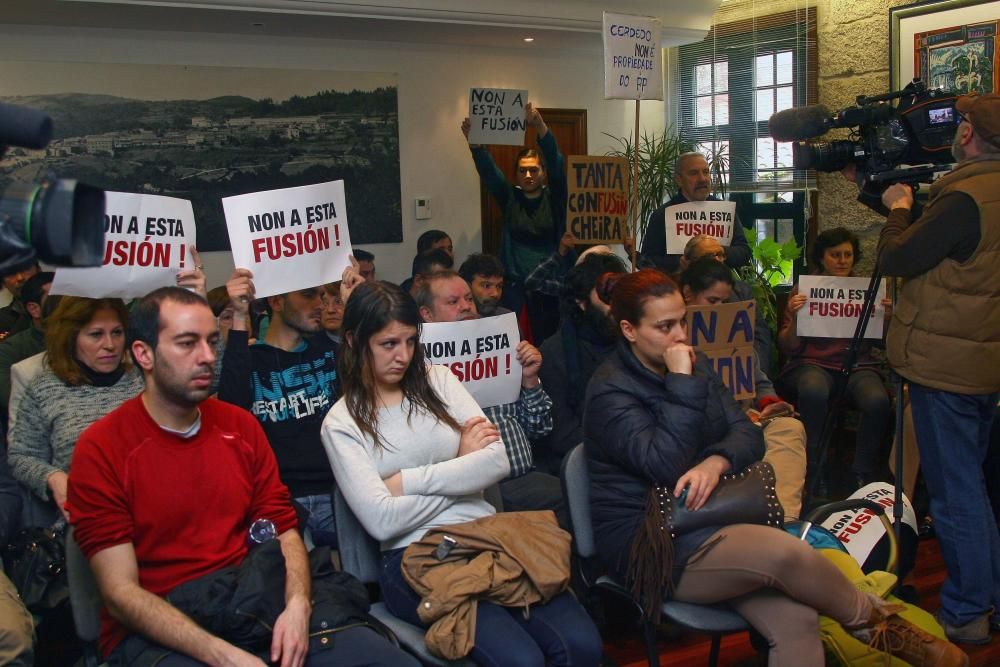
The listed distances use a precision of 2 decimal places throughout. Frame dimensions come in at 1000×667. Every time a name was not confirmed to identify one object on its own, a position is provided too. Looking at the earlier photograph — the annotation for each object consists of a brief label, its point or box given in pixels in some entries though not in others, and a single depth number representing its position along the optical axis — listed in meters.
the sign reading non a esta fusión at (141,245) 3.23
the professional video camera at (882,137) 3.56
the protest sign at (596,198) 5.52
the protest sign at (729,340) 3.86
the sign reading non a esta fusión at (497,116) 6.17
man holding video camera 3.32
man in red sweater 2.23
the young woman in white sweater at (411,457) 2.54
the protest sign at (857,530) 3.37
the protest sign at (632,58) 4.97
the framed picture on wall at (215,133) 6.13
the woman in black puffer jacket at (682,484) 2.67
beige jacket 2.46
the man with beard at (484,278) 4.50
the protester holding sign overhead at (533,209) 6.06
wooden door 7.74
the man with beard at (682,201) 5.67
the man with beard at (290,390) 3.05
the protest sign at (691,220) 5.56
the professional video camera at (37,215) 1.38
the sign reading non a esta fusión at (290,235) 3.32
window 7.18
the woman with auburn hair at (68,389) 3.16
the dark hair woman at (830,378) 4.95
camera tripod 3.59
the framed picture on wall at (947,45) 5.84
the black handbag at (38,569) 2.93
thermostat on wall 7.33
